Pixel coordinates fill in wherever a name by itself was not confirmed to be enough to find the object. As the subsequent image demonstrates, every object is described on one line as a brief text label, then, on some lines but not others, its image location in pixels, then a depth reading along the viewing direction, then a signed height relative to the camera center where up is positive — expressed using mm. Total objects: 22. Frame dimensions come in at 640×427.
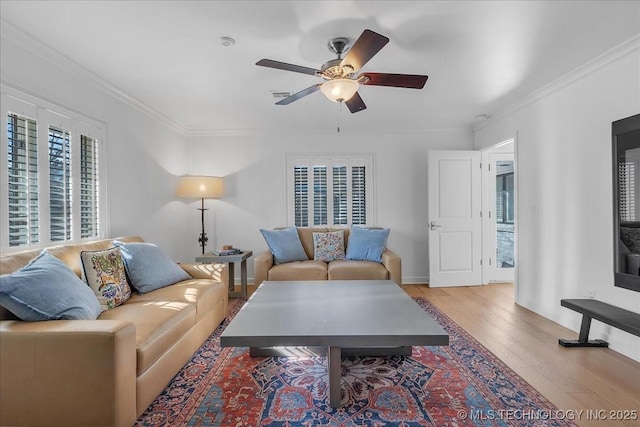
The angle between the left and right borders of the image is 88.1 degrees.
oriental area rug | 1835 -1149
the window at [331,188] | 5109 +363
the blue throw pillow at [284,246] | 4328 -452
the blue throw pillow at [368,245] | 4273 -442
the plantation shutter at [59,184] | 2621 +241
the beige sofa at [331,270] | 3914 -708
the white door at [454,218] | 4789 -108
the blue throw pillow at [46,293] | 1738 -443
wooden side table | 4164 -623
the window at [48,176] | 2283 +294
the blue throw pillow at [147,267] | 2738 -471
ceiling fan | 2014 +938
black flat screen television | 2393 +54
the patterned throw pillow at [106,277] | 2354 -469
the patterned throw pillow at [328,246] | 4457 -474
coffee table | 1866 -700
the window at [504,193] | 5344 +279
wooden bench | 2249 -773
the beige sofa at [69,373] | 1581 -773
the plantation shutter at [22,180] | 2279 +237
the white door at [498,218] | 4949 -119
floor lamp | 4426 +338
